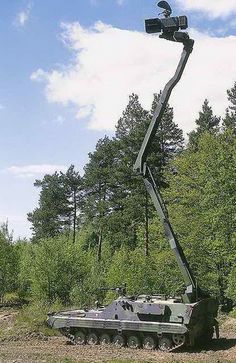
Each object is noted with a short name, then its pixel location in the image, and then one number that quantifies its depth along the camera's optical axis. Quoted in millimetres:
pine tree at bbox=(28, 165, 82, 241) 60531
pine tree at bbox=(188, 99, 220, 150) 47156
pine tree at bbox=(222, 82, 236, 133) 45962
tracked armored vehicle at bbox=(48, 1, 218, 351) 17750
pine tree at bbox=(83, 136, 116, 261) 49969
